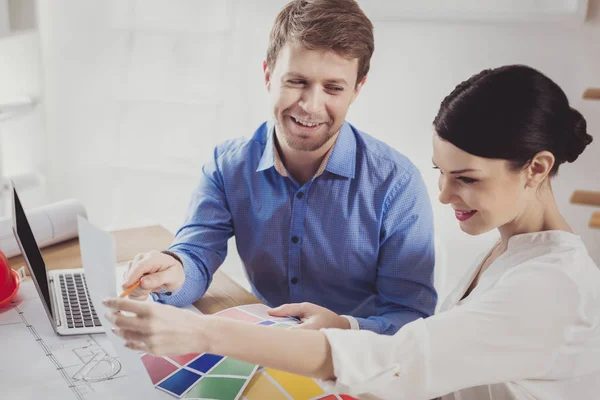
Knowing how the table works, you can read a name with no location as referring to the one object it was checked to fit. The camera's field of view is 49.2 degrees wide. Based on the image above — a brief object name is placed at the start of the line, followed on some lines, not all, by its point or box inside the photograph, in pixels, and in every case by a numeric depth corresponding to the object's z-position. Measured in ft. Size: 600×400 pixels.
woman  2.98
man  4.93
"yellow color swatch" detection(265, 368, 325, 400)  3.64
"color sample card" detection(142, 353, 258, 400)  3.67
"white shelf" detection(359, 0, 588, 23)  5.19
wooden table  4.91
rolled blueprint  5.46
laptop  4.34
